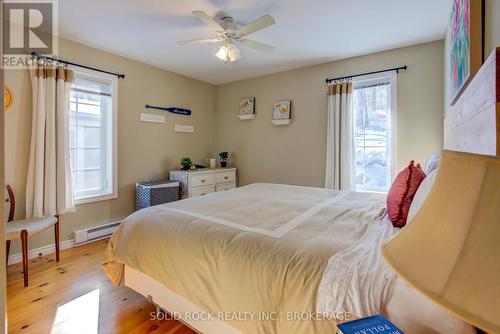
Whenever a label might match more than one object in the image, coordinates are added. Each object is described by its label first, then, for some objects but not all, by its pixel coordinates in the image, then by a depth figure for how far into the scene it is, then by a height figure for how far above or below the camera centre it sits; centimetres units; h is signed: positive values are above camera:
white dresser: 367 -23
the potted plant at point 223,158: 451 +14
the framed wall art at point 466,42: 112 +64
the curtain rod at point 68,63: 257 +117
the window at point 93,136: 297 +37
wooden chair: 206 -55
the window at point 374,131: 312 +47
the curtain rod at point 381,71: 300 +122
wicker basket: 328 -38
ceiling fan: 226 +121
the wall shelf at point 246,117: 429 +87
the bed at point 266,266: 88 -45
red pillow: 138 -16
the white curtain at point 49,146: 252 +20
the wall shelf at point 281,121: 389 +71
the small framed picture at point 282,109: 389 +91
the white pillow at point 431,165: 145 +1
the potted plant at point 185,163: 397 +4
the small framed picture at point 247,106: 430 +107
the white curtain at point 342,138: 329 +38
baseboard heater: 296 -87
